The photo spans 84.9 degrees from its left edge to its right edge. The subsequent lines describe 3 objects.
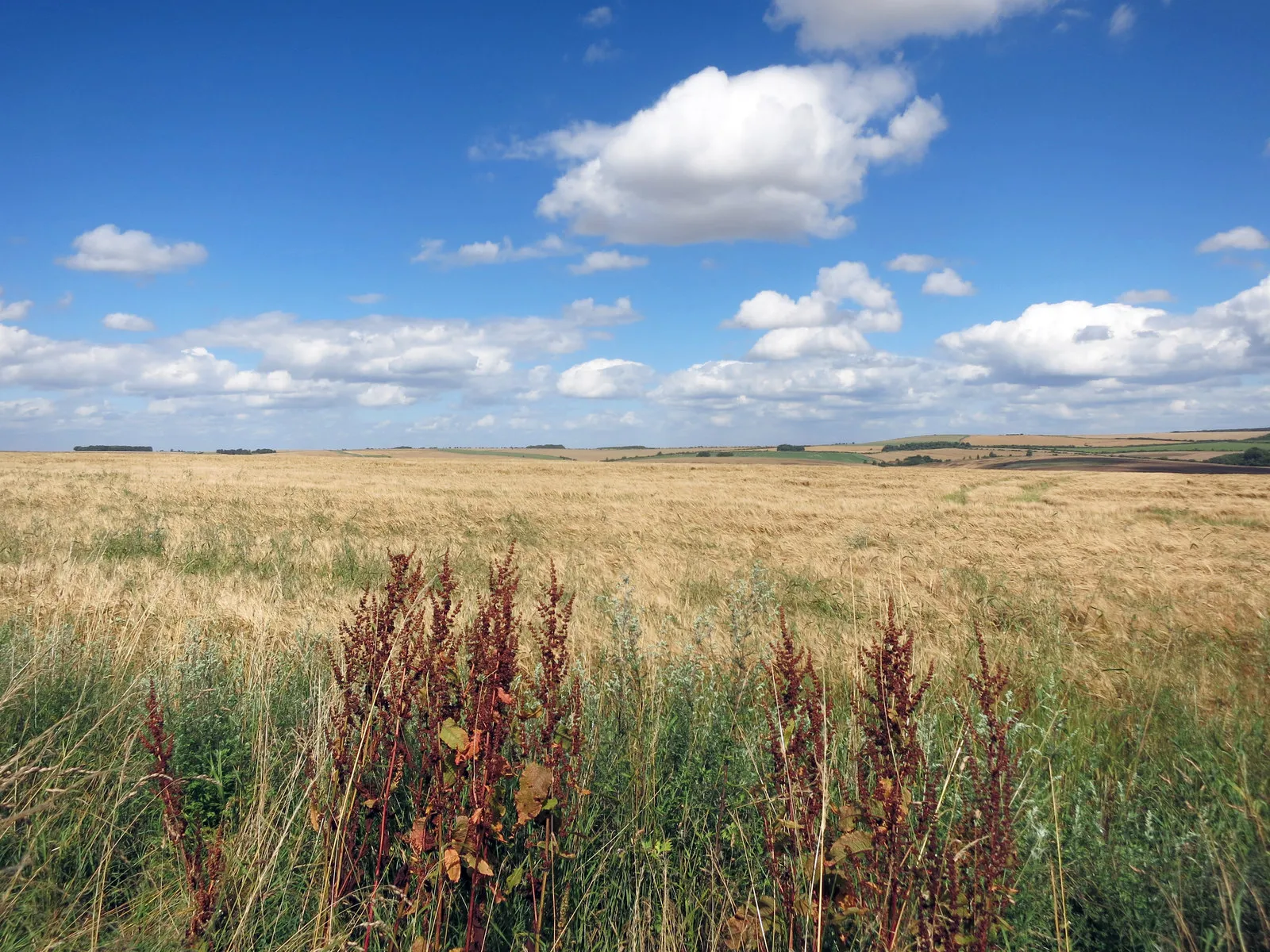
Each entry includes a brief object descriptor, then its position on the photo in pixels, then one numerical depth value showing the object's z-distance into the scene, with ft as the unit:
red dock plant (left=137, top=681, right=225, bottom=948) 6.88
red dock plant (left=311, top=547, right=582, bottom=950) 7.02
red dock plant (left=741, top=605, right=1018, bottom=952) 6.38
